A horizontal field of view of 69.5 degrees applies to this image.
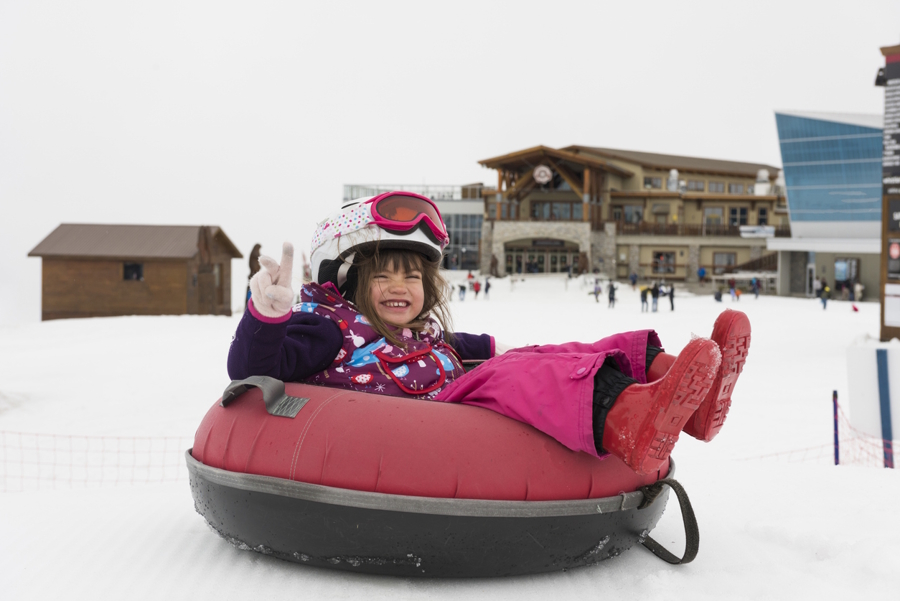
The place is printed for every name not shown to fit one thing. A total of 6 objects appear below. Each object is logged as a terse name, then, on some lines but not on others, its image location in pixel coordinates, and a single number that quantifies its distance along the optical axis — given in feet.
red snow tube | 7.39
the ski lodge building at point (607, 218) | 133.49
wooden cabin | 67.67
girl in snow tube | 6.89
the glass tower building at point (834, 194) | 103.71
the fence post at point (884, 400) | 19.98
